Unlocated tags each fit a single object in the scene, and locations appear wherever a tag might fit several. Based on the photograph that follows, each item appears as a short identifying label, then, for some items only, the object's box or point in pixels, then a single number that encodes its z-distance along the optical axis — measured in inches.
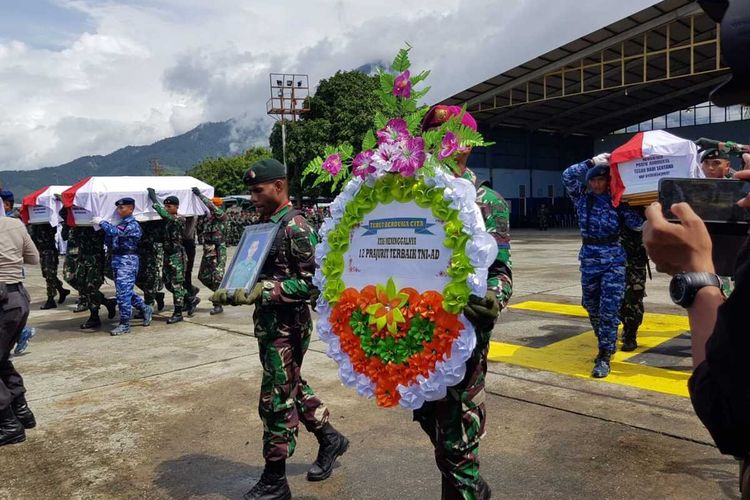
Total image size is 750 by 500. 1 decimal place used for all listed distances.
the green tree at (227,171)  2445.9
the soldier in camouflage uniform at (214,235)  351.9
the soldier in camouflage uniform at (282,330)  129.4
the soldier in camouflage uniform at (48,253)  426.4
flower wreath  88.3
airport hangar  857.5
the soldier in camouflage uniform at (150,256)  360.5
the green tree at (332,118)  1210.6
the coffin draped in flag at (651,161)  192.5
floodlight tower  1388.8
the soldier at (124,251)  321.7
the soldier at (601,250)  211.5
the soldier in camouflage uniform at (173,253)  350.3
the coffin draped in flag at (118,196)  345.1
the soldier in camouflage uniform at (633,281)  240.7
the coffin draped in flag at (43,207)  398.3
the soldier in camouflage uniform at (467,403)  96.9
